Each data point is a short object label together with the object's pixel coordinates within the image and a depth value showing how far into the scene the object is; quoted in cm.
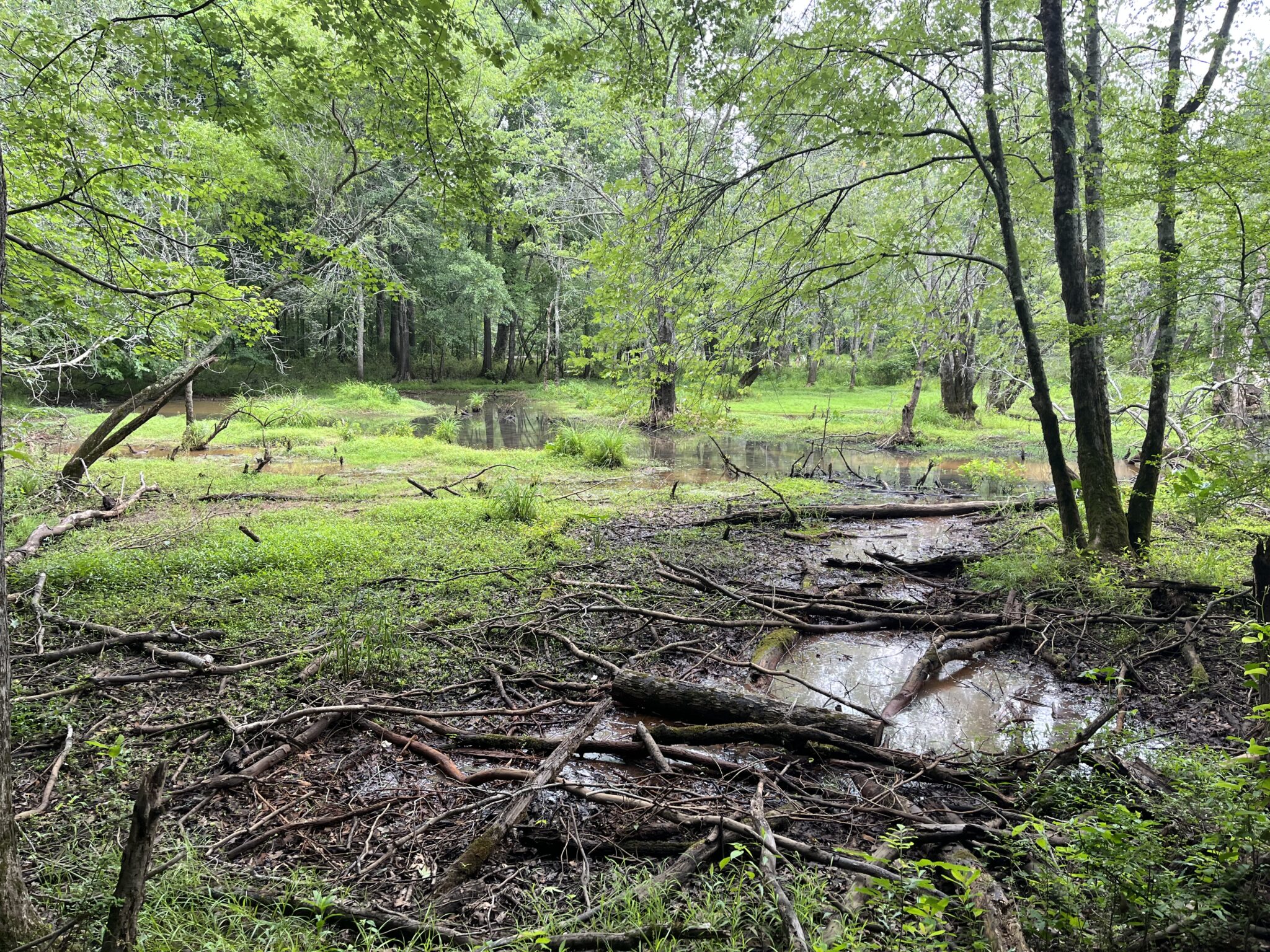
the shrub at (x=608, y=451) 1533
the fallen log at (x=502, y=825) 288
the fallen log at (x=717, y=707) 402
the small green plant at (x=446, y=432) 1902
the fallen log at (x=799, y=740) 366
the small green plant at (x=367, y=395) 2698
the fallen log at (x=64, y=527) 670
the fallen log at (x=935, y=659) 479
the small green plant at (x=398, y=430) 1936
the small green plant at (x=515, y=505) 953
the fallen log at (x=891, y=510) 1017
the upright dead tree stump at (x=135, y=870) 196
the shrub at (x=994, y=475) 1362
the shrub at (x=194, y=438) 1582
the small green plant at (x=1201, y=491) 504
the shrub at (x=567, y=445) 1614
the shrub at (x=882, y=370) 3812
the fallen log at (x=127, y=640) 483
